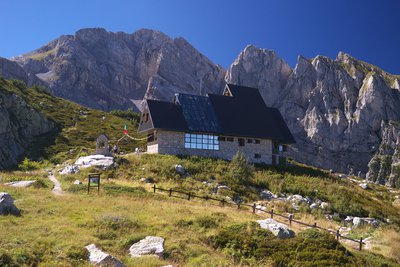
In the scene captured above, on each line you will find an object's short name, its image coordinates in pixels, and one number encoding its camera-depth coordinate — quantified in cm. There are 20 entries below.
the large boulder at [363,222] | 2966
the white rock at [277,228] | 1895
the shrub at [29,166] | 5178
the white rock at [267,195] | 3682
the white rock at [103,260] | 1302
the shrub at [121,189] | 2823
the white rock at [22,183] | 2962
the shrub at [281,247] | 1644
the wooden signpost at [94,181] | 2807
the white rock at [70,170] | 3871
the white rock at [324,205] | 3580
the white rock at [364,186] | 6065
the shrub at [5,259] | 1216
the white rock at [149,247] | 1520
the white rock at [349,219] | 3206
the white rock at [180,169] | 4044
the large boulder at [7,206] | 1898
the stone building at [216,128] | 4925
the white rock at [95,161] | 3989
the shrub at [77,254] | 1350
